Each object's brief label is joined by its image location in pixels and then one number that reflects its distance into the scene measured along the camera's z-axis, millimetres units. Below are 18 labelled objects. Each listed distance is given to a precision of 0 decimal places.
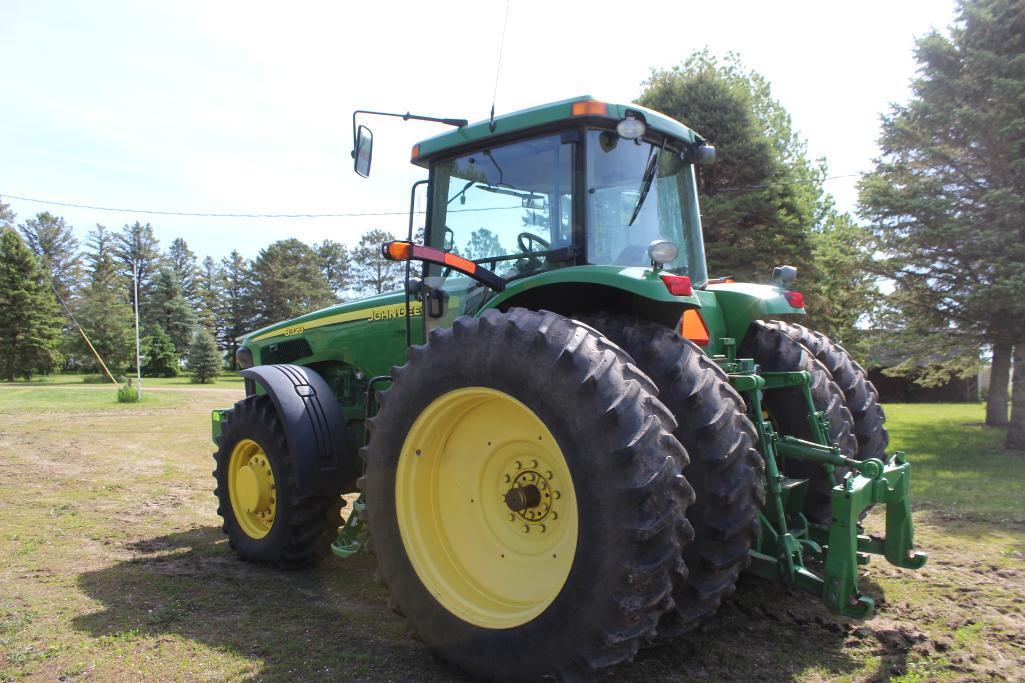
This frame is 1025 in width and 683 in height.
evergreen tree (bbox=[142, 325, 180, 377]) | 46062
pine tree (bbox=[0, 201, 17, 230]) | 48756
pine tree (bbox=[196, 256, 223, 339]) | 62188
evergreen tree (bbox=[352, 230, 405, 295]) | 55406
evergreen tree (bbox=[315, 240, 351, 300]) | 63812
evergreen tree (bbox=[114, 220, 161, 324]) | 61594
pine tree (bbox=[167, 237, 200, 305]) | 66438
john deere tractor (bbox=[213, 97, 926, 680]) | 2617
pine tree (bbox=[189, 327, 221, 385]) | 39688
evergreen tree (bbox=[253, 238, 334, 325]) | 55406
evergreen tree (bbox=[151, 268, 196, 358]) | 55938
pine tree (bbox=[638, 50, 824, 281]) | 15539
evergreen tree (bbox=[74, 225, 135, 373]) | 39384
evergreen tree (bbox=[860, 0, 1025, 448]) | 10602
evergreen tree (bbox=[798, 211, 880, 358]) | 12933
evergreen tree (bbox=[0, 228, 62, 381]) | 37688
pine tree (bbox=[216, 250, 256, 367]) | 56719
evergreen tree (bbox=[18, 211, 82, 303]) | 52041
